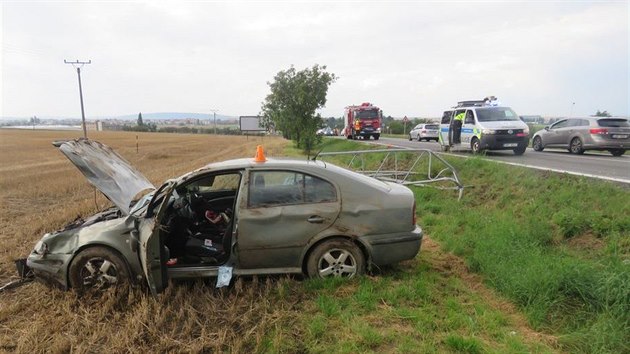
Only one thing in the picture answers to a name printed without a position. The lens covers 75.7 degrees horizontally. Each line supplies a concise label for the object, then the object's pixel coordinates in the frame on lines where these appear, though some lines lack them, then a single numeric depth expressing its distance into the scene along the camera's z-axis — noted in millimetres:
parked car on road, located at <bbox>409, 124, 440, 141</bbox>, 29683
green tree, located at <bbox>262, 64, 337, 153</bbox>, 26625
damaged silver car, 4219
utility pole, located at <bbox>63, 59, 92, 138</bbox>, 23250
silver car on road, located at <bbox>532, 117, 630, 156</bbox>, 13195
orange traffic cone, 4559
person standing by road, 15127
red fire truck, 30688
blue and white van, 13539
